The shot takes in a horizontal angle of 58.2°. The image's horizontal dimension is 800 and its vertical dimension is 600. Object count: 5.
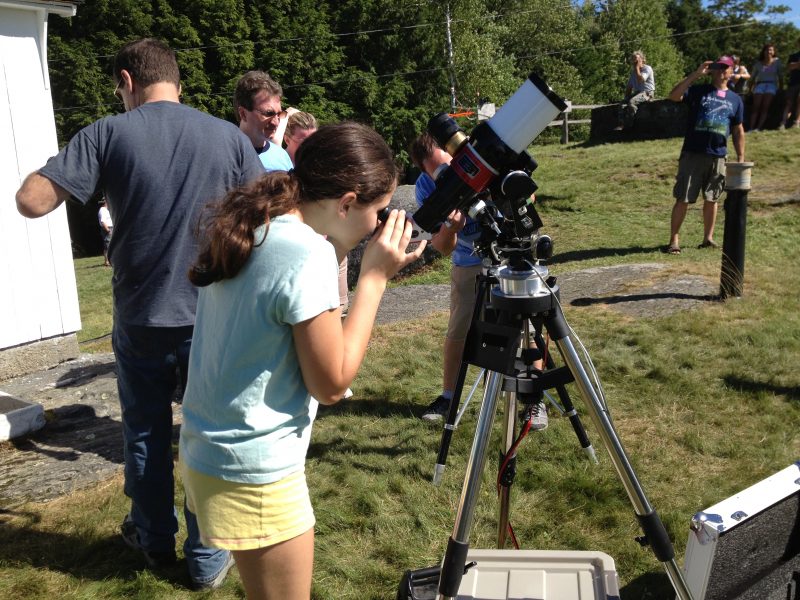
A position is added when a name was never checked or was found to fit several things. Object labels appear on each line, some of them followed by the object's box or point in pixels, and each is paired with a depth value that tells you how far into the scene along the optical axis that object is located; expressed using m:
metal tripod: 1.91
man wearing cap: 6.85
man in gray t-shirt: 2.48
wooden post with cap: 5.42
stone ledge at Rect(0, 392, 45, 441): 4.09
